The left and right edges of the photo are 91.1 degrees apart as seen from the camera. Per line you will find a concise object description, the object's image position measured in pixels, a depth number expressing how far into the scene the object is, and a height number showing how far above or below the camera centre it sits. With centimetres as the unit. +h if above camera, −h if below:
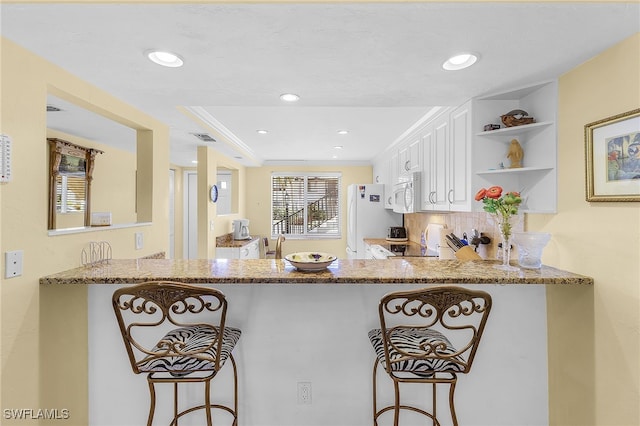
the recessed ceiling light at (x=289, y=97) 200 +78
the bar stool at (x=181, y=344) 125 -57
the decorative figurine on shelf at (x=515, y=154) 201 +41
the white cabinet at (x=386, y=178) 450 +61
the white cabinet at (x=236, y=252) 438 -51
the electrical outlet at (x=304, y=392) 177 -99
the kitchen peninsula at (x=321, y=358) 176 -79
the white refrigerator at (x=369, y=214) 489 +4
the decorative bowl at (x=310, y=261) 164 -24
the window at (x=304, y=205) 611 +23
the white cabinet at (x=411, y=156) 329 +70
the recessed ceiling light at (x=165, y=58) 147 +77
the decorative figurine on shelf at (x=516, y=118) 194 +62
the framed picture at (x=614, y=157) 132 +27
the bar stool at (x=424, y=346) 122 -57
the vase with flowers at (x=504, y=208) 176 +5
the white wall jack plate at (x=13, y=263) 136 -21
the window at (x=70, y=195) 361 +25
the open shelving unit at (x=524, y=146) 182 +46
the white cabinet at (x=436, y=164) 262 +48
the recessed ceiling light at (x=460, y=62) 152 +78
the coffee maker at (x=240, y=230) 499 -22
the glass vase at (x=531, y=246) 171 -16
